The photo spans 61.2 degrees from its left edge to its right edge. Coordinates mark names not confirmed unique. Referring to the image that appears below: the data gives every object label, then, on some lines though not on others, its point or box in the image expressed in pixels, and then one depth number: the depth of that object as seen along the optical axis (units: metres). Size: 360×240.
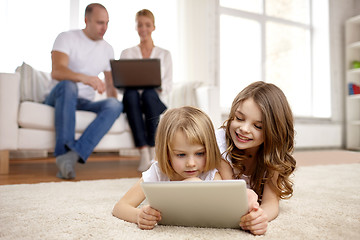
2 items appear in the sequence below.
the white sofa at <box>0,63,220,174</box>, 1.61
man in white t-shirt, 1.56
